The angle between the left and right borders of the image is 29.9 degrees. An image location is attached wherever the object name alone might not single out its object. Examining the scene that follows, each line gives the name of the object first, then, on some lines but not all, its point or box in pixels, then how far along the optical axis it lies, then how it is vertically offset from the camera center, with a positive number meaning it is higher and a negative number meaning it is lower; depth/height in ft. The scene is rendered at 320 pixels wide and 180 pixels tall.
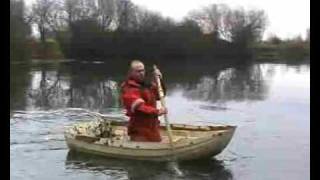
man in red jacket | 30.14 -0.87
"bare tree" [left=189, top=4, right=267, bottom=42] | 222.54 +26.65
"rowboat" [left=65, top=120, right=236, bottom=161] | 31.12 -2.95
